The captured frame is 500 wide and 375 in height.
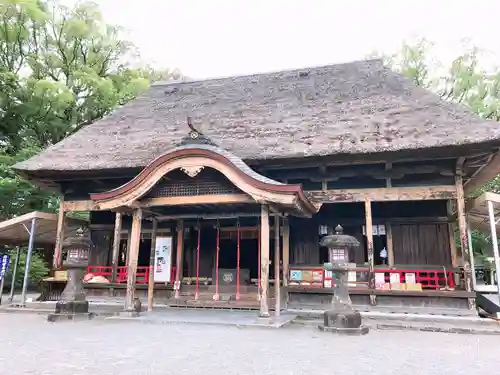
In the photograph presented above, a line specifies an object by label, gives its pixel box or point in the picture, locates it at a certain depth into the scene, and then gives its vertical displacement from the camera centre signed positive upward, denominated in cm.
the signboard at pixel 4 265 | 1164 -4
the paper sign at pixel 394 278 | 976 -19
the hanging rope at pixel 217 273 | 1092 -16
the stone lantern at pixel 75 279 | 865 -32
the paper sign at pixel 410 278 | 971 -19
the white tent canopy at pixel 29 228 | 1109 +112
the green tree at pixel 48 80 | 1938 +1036
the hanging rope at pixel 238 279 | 1056 -31
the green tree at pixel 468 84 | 2078 +1051
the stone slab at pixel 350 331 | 703 -111
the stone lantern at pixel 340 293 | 719 -46
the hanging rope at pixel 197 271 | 1085 -14
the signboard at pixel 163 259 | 1179 +23
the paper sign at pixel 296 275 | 1047 -17
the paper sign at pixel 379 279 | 980 -23
